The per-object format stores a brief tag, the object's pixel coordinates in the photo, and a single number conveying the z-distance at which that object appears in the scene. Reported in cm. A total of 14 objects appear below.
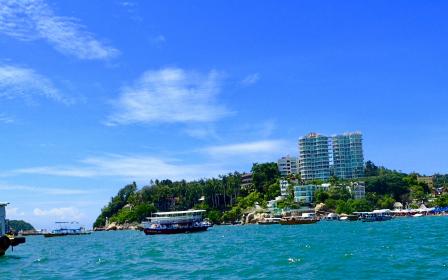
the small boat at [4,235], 5550
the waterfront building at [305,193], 18200
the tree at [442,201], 16575
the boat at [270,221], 16077
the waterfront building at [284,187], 19035
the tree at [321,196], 17800
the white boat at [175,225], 12388
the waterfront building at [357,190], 18112
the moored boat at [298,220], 14200
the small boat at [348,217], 15140
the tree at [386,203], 17512
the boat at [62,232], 16385
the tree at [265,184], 19790
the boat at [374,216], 13200
